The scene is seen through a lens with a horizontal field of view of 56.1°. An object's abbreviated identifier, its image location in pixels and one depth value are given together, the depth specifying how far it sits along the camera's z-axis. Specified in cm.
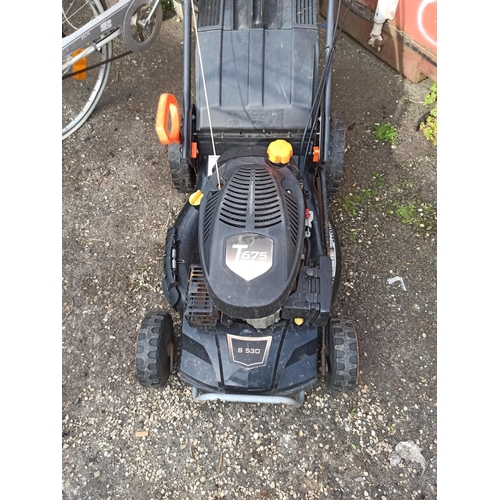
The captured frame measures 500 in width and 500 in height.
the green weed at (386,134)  300
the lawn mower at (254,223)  171
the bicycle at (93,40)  248
